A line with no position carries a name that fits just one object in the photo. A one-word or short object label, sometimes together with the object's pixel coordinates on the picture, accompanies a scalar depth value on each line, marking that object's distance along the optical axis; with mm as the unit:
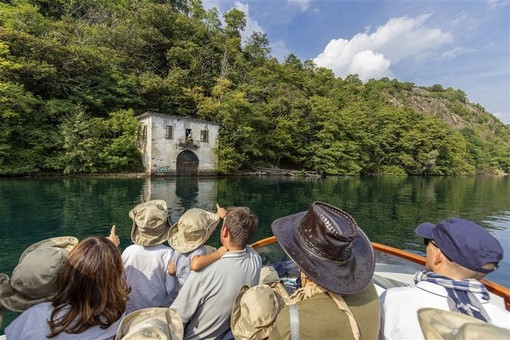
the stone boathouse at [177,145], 22906
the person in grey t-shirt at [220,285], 1786
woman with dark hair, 1322
